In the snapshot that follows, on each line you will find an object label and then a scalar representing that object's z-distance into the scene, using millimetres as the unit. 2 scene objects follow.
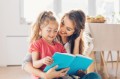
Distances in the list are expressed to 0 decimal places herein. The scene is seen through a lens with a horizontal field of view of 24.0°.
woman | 1970
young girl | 2028
